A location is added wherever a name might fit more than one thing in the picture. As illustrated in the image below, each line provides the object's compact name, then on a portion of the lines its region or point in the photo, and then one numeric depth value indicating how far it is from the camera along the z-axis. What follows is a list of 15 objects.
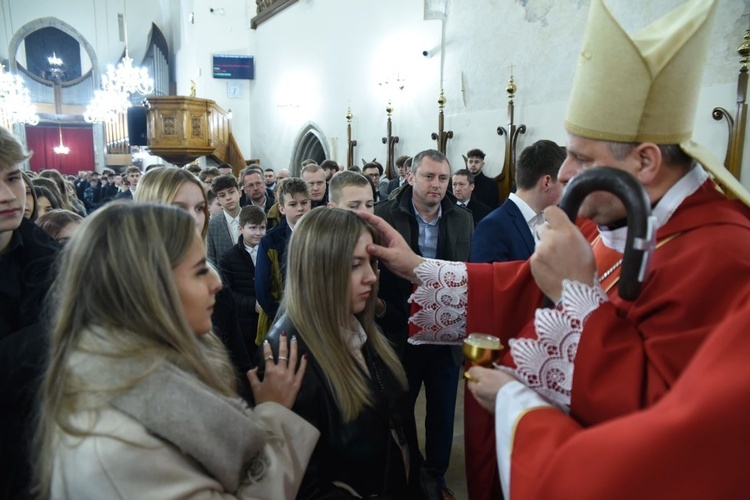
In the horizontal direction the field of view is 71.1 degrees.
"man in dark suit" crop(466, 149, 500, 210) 6.17
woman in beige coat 0.89
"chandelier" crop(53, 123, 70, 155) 21.23
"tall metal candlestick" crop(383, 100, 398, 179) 8.26
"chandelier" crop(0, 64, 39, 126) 12.73
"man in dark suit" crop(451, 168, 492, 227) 5.07
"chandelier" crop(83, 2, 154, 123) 13.29
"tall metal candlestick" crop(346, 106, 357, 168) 9.54
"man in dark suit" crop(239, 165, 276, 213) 5.15
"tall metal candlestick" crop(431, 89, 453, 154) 7.04
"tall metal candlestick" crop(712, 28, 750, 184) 3.85
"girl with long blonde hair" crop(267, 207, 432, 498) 1.53
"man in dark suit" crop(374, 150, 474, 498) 2.87
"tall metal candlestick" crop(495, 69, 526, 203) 5.98
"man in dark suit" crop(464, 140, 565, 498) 2.59
